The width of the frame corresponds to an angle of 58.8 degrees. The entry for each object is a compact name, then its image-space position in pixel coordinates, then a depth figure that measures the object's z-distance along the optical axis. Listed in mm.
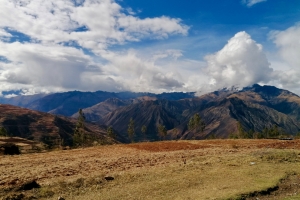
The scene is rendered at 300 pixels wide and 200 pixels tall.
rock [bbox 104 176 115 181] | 28952
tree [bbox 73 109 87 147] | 139325
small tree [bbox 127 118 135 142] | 162875
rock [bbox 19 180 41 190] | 25136
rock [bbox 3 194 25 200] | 22228
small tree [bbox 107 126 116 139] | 163662
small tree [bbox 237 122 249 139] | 172650
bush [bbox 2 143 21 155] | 57200
